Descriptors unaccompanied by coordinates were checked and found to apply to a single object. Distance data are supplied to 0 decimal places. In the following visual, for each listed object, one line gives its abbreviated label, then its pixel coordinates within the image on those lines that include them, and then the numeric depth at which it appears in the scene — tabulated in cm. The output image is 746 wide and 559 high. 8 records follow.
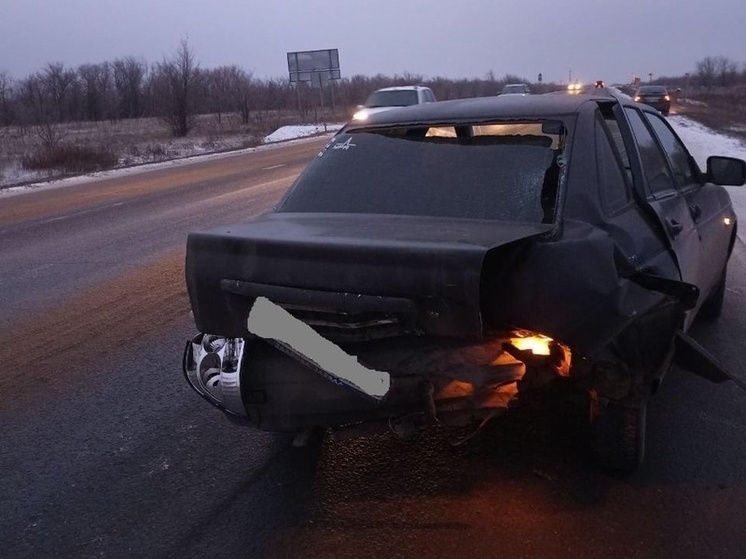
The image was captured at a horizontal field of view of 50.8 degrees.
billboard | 4938
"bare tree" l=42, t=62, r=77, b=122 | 8181
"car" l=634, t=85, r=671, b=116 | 3772
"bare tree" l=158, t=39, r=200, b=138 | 4547
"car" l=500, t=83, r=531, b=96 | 3990
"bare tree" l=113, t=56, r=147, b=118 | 8501
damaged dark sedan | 288
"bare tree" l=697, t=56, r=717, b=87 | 12681
